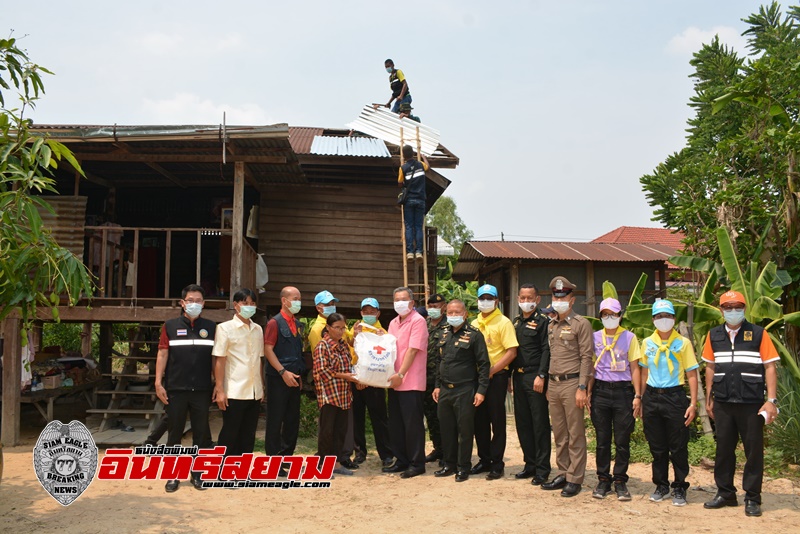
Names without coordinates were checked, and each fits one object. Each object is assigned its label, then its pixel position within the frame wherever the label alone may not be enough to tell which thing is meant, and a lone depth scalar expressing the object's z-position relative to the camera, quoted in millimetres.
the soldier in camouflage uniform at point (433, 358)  7168
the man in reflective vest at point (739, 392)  5398
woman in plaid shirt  6703
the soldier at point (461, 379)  6426
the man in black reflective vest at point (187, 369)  6094
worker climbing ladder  9563
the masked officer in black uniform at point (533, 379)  6289
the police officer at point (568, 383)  5918
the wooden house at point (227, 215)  8914
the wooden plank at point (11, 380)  8602
